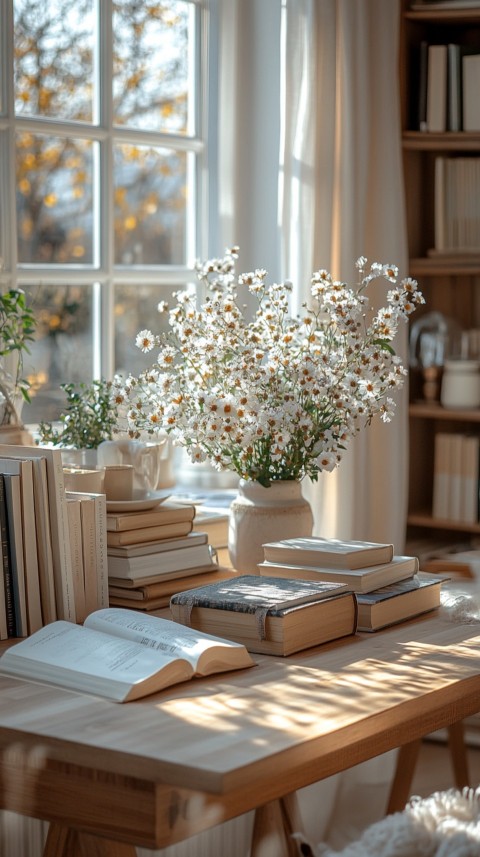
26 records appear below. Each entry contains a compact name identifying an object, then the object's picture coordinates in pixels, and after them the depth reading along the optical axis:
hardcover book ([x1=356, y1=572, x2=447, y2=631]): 2.65
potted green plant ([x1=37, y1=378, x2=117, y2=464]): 3.04
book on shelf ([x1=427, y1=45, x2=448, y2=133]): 4.13
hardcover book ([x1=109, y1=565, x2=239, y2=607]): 2.76
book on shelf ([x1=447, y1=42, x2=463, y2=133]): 4.12
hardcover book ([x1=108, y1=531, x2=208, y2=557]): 2.77
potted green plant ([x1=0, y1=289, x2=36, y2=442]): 3.03
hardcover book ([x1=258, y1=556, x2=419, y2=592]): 2.69
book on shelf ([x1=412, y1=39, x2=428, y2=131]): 4.13
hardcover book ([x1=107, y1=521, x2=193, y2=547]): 2.77
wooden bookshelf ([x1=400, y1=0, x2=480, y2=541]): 4.13
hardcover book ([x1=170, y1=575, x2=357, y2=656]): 2.52
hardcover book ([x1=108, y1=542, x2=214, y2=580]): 2.76
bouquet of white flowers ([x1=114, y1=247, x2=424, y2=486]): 2.86
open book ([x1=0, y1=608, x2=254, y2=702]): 2.35
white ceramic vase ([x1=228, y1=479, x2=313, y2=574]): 2.91
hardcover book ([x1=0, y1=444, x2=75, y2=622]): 2.63
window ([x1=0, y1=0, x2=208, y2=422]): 3.54
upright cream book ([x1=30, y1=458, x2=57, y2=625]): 2.63
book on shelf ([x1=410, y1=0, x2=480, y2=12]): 4.09
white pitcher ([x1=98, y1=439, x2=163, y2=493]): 2.91
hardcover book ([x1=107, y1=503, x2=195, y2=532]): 2.77
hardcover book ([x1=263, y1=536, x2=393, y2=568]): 2.72
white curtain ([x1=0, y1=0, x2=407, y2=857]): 3.83
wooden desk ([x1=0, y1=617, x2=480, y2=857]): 2.13
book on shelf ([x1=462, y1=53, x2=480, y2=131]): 4.10
